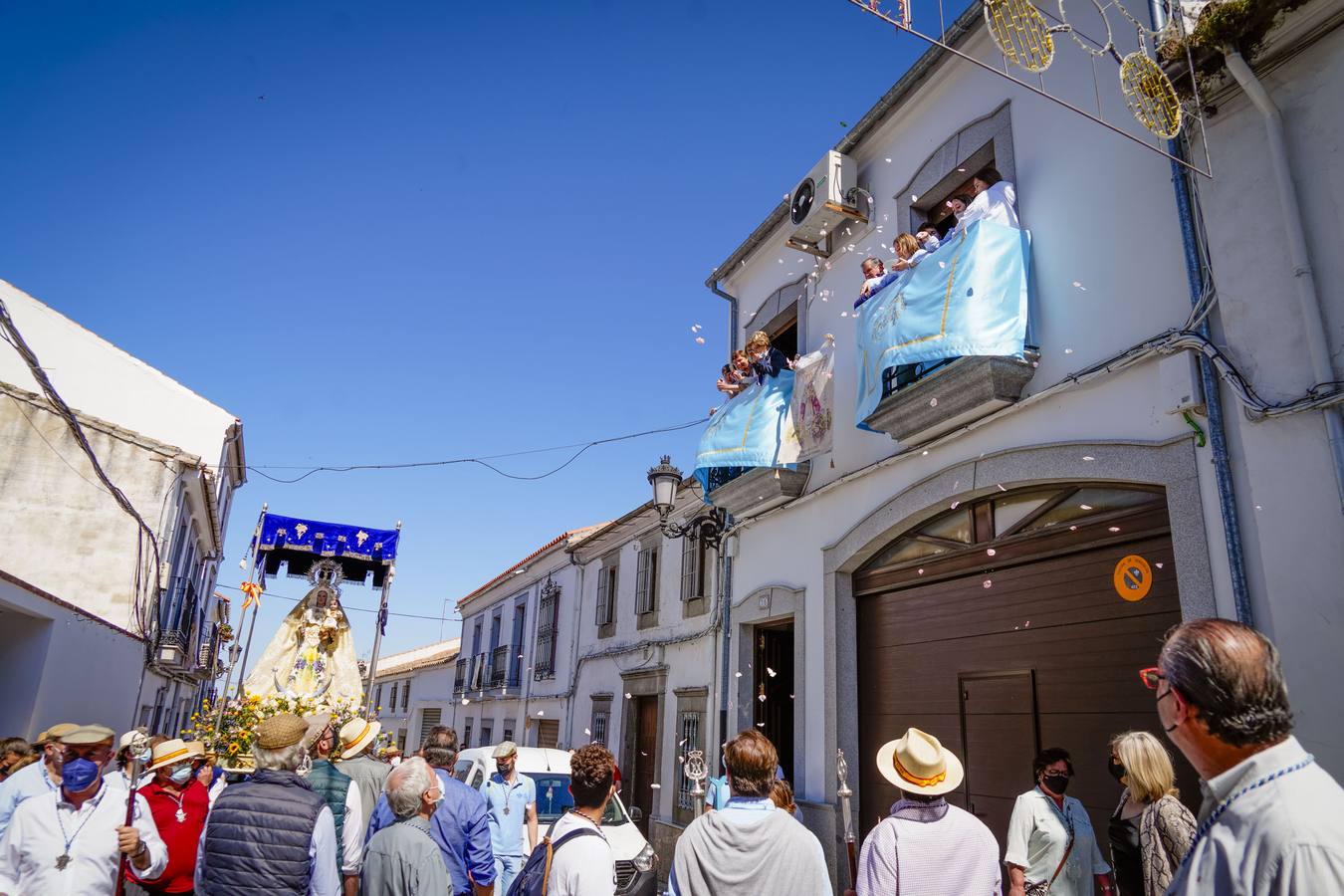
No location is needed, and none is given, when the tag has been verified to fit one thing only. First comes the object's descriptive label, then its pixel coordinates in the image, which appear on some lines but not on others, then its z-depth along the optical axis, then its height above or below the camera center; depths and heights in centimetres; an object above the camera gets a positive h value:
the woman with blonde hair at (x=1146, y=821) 348 -33
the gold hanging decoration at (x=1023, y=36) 506 +415
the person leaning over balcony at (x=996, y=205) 664 +402
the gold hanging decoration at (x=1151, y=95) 508 +376
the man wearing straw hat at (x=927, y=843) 310 -40
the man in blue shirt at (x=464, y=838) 477 -67
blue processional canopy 1307 +245
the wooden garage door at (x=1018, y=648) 536 +62
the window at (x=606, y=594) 1587 +230
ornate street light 1031 +256
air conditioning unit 870 +524
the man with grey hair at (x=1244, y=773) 131 -4
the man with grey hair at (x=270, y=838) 336 -51
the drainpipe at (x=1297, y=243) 420 +256
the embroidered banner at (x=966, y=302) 608 +307
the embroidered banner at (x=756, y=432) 878 +303
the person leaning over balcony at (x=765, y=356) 920 +389
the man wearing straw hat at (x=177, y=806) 446 -54
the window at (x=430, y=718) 2805 -14
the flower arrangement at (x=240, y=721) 908 -16
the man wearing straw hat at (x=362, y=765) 555 -34
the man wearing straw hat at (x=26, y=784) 501 -50
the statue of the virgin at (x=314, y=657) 1144 +69
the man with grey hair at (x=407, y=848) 359 -56
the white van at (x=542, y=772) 890 -57
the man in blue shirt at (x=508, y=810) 610 -66
